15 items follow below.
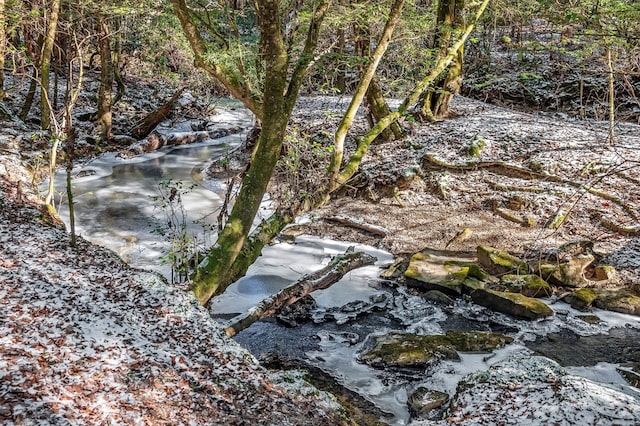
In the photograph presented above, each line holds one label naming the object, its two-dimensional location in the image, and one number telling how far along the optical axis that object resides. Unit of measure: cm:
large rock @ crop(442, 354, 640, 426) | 399
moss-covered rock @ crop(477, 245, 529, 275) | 833
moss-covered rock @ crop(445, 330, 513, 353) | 641
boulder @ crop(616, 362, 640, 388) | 559
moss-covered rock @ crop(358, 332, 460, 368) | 612
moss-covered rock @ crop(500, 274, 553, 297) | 784
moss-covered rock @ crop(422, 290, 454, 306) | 788
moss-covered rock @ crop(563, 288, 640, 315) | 722
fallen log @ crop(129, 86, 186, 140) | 1867
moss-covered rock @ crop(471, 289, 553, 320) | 725
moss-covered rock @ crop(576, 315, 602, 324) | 708
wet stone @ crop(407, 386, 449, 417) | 522
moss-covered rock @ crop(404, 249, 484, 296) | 812
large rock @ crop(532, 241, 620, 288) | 798
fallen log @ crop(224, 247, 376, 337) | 622
